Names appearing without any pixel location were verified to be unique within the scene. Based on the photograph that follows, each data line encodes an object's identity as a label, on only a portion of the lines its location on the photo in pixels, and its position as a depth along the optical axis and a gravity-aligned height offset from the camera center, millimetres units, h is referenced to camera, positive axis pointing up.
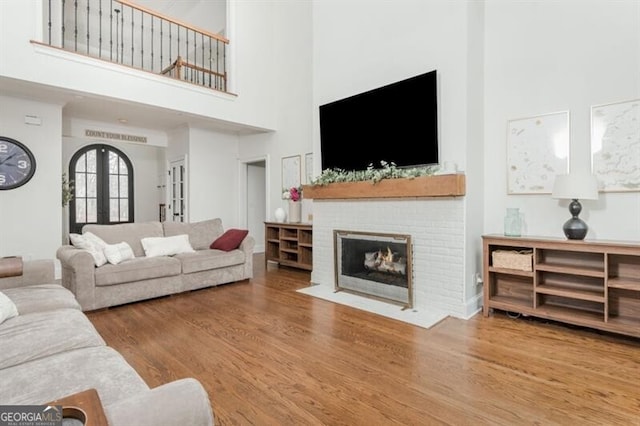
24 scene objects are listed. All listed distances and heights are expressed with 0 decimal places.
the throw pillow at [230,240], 4621 -393
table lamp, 2738 +148
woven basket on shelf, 3020 -445
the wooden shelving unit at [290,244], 5262 -536
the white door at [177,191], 6641 +427
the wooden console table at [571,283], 2637 -657
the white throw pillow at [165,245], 4148 -427
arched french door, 7758 +636
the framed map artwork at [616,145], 2789 +560
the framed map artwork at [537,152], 3127 +578
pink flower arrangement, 5554 +301
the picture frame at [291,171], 5965 +739
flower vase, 5594 +13
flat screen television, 3367 +958
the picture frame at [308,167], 5727 +781
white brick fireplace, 3221 -254
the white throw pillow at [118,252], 3675 -453
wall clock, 4422 +664
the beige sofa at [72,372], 901 -627
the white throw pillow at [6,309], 1831 -545
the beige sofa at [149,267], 3371 -633
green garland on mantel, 3406 +424
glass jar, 3207 -115
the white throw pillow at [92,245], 3545 -356
